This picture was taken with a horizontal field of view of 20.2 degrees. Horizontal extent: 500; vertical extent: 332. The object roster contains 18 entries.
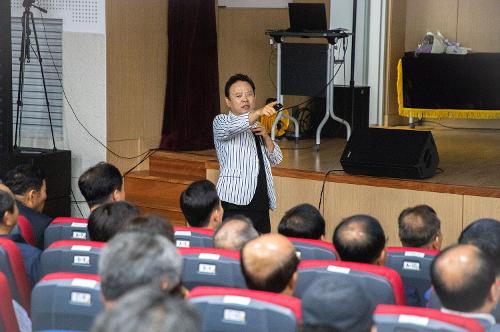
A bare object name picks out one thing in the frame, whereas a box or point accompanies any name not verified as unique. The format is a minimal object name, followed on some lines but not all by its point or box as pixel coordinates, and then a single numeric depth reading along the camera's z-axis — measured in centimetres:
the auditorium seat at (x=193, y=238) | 573
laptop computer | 1250
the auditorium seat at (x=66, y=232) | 622
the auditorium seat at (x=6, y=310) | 425
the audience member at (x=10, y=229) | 542
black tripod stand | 1073
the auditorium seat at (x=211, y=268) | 473
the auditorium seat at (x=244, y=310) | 371
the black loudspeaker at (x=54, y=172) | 1044
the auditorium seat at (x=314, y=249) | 540
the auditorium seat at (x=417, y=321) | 354
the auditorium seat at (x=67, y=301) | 423
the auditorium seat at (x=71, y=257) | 508
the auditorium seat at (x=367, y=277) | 444
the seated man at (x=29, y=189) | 680
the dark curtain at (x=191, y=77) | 1217
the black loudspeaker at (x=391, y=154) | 935
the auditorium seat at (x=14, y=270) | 505
